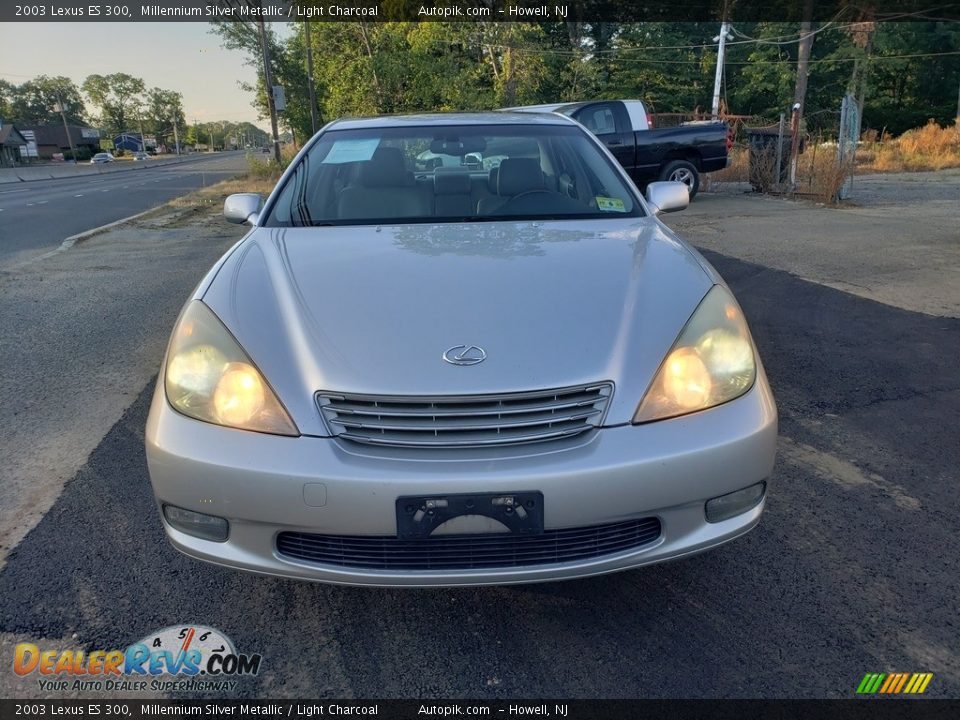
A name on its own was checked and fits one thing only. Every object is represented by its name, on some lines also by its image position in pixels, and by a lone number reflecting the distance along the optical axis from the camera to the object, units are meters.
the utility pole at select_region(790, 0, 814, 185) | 22.78
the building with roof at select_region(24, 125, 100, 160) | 97.25
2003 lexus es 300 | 1.75
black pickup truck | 12.16
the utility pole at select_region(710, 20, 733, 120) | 22.34
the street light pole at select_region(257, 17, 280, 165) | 23.27
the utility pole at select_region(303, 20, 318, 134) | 28.37
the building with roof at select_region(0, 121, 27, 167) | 76.44
